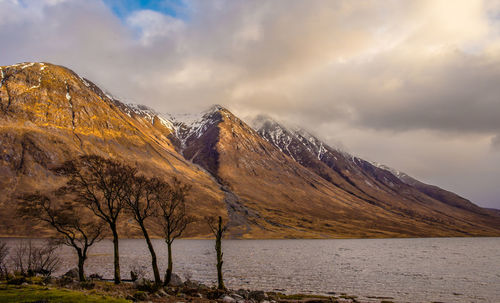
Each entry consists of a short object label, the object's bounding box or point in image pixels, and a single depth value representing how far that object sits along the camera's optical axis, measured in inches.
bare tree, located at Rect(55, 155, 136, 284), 1745.8
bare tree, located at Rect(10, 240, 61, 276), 2174.2
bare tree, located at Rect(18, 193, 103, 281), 1961.1
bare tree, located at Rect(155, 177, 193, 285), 1937.7
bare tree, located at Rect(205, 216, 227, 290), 1904.5
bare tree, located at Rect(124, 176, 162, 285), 1828.6
